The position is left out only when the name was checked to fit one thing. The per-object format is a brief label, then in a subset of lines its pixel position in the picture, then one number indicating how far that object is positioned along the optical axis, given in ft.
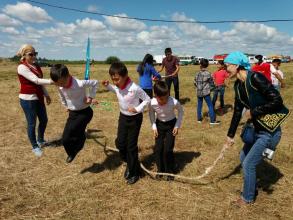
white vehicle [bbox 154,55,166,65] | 257.36
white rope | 15.99
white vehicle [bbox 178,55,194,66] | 232.32
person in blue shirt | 30.73
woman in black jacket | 12.37
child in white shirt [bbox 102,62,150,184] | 15.60
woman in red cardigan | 19.89
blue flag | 40.25
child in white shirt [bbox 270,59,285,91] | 28.89
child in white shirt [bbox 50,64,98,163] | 17.75
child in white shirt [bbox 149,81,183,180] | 16.75
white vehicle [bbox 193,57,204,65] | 232.43
